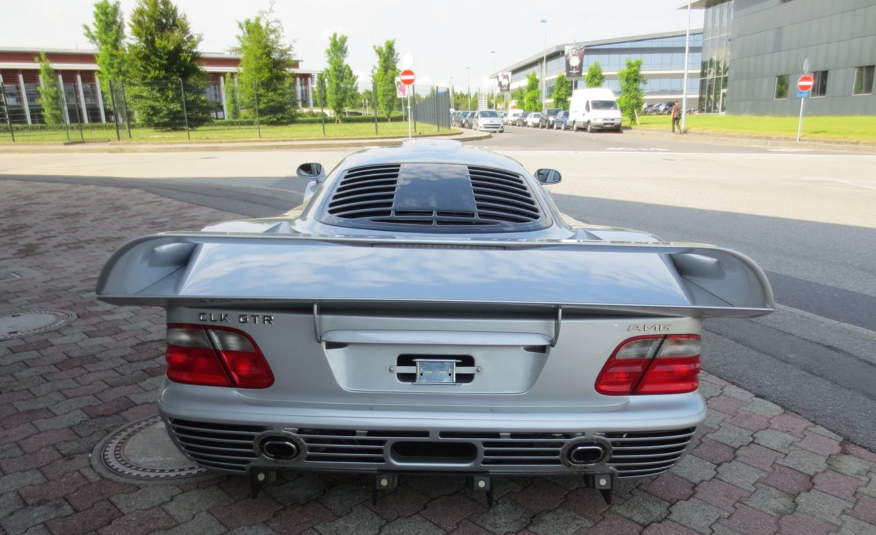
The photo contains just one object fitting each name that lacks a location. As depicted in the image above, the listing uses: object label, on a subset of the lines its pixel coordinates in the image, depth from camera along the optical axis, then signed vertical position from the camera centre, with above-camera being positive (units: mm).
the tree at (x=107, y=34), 44156 +5179
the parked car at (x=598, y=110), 39188 -722
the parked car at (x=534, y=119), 57806 -1724
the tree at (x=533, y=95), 88875 +587
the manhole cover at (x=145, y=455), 2992 -1588
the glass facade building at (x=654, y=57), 93250 +5401
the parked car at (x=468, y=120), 57781 -1598
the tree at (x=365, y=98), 47431 +451
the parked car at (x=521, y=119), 65862 -1908
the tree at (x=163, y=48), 34469 +3176
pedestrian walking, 33878 -910
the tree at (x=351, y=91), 50466 +1015
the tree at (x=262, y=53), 38219 +3057
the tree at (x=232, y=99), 45412 +611
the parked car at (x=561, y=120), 46094 -1491
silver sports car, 2146 -813
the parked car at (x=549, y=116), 52566 -1331
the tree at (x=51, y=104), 31350 +406
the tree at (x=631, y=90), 44500 +450
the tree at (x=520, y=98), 101712 +284
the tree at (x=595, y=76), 64500 +2042
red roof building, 48844 +2910
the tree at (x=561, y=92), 76312 +734
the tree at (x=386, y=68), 47281 +2666
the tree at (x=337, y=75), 46438 +2226
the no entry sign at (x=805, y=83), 26859 +346
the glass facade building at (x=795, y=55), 36969 +2260
